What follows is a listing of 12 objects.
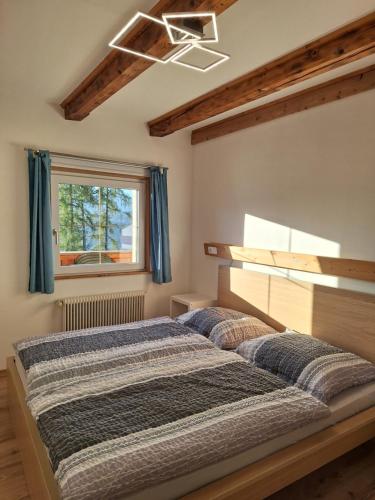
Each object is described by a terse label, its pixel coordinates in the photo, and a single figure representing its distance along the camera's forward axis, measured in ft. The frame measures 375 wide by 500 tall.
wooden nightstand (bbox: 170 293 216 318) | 11.75
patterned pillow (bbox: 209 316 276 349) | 8.73
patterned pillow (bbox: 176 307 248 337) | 9.47
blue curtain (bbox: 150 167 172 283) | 12.12
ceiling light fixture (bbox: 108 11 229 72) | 4.50
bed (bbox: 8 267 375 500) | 4.67
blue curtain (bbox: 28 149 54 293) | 9.93
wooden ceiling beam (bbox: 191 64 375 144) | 7.63
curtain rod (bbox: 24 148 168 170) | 10.46
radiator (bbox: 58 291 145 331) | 10.94
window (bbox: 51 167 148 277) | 10.98
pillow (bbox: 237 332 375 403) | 6.48
